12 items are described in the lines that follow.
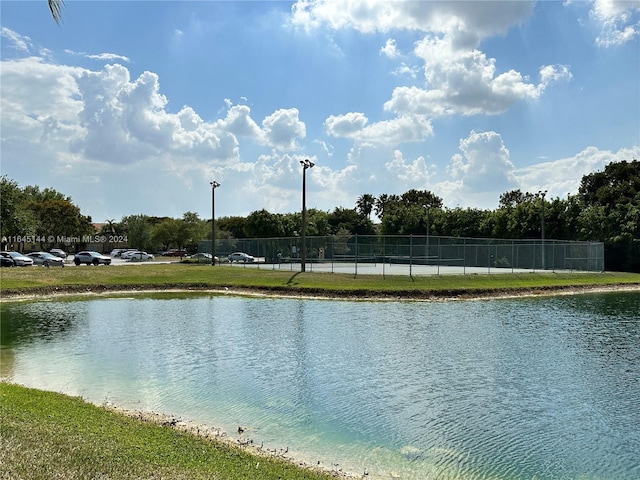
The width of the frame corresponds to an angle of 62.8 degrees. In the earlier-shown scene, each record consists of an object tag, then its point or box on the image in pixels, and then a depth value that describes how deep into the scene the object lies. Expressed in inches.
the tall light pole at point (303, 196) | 1635.1
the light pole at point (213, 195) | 2159.9
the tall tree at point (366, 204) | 5083.7
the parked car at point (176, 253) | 3513.8
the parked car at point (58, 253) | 3000.2
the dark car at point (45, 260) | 2098.9
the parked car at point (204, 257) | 2372.9
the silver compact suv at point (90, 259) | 2368.4
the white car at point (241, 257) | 2321.9
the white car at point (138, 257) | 2945.4
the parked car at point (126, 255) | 2998.0
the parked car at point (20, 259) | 1966.2
